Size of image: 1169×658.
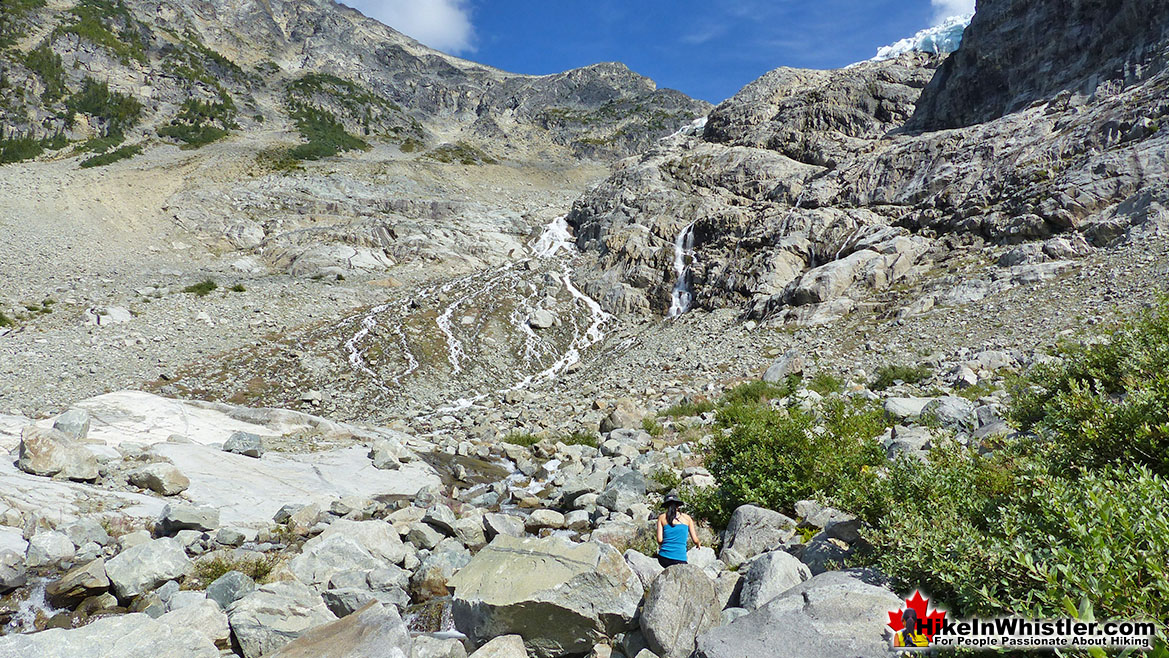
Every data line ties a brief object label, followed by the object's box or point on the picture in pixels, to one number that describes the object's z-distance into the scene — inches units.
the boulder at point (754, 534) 275.6
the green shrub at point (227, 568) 316.8
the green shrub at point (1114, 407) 171.2
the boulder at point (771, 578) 206.5
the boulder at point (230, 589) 286.5
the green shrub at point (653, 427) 657.0
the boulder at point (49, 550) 306.0
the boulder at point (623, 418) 711.1
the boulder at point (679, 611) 198.5
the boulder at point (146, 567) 293.9
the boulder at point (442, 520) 384.8
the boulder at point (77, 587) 289.4
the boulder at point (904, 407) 488.7
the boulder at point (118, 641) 214.4
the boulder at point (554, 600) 219.1
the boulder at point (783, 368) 810.2
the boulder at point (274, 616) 242.8
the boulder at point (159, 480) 421.4
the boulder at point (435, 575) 310.7
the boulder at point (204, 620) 241.9
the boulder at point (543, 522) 409.4
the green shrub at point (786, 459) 305.7
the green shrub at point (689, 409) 725.9
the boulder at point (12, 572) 292.5
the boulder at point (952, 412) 415.2
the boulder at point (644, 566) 245.6
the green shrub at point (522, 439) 698.2
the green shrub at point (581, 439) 667.4
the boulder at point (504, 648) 210.7
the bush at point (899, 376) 663.8
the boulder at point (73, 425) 483.8
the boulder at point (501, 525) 379.9
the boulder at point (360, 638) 208.7
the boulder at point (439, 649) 218.4
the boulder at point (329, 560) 312.2
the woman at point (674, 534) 280.7
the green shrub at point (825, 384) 681.0
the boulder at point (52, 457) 402.3
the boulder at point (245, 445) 545.3
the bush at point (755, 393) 709.9
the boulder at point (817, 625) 155.8
